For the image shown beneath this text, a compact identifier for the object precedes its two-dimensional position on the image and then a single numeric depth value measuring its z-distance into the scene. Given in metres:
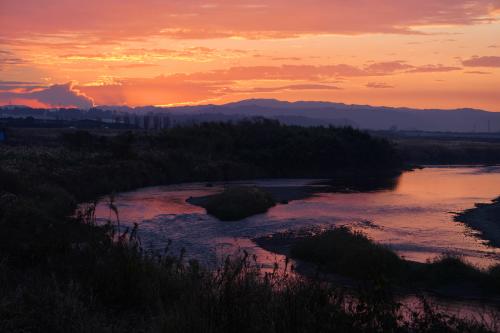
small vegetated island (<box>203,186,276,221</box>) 33.59
